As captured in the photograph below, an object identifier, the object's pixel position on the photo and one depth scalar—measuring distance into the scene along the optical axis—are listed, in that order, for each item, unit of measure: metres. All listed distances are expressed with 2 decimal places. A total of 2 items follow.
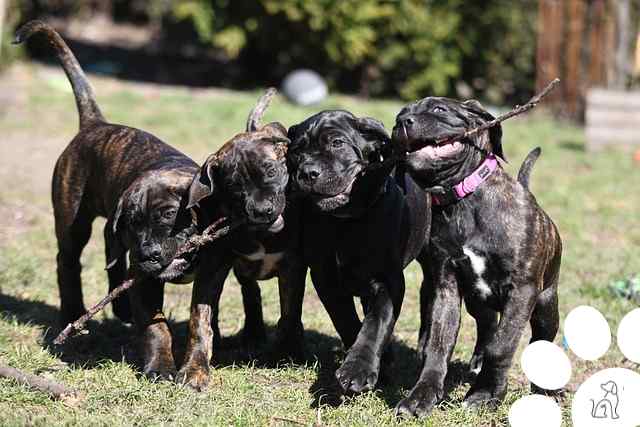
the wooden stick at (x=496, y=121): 9.60
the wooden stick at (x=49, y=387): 10.03
